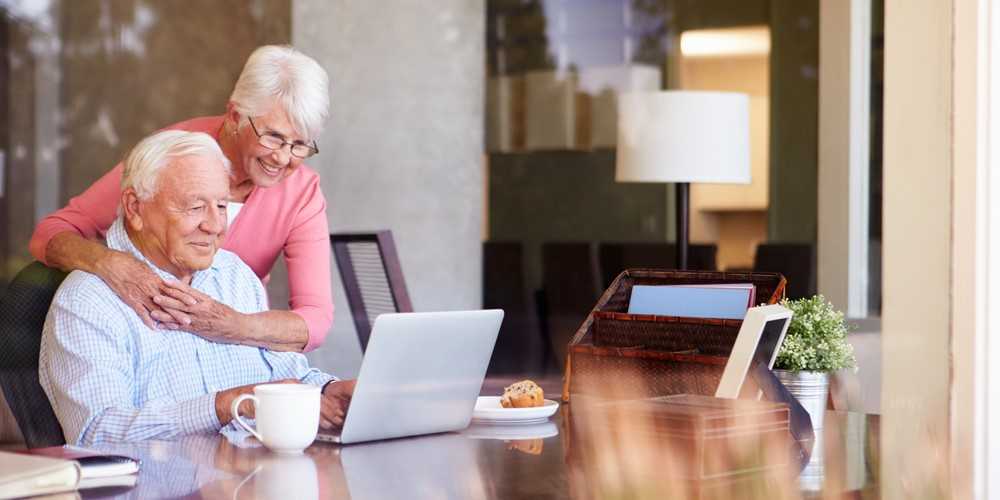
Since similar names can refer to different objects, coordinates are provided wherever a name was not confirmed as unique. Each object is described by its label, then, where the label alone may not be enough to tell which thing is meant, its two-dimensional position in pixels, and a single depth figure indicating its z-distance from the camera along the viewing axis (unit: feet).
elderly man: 11.46
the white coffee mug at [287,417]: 10.56
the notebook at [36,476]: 9.43
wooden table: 9.76
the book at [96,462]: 9.70
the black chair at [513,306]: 27.15
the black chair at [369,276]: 19.02
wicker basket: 11.46
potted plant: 11.41
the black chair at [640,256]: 24.95
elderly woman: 12.10
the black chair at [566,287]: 26.37
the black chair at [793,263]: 23.44
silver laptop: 10.74
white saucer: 11.64
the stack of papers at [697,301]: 11.68
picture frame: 10.67
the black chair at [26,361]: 11.87
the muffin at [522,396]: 11.91
